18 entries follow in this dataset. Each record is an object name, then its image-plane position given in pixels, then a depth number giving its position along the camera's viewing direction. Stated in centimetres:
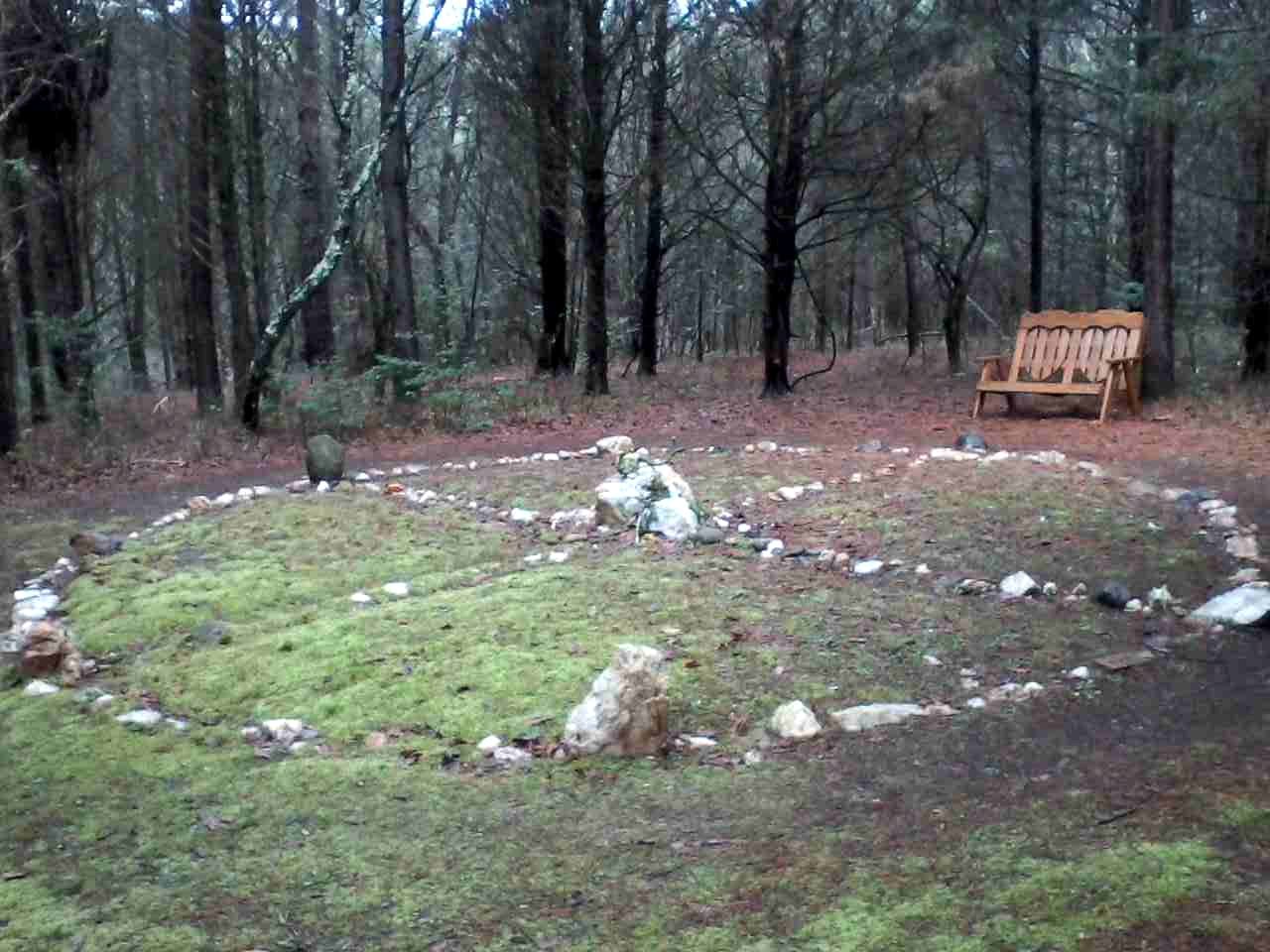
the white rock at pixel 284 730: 406
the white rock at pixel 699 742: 379
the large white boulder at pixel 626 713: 371
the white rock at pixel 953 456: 832
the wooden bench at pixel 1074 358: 1095
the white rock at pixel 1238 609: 484
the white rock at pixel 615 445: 970
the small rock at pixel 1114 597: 516
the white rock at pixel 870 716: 390
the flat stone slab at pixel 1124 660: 440
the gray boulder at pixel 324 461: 891
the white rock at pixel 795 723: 383
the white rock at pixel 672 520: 642
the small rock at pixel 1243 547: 583
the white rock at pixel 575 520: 692
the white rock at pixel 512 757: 373
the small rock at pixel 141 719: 425
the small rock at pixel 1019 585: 534
